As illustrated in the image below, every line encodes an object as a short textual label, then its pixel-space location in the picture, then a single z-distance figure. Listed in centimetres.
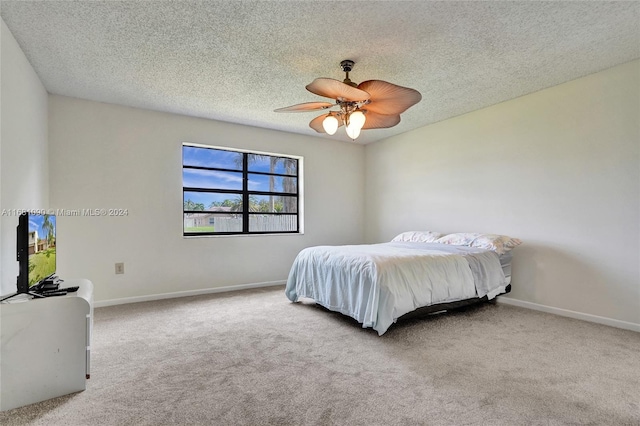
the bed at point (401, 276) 262
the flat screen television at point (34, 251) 179
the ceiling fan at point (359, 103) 219
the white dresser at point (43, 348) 165
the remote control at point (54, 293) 185
